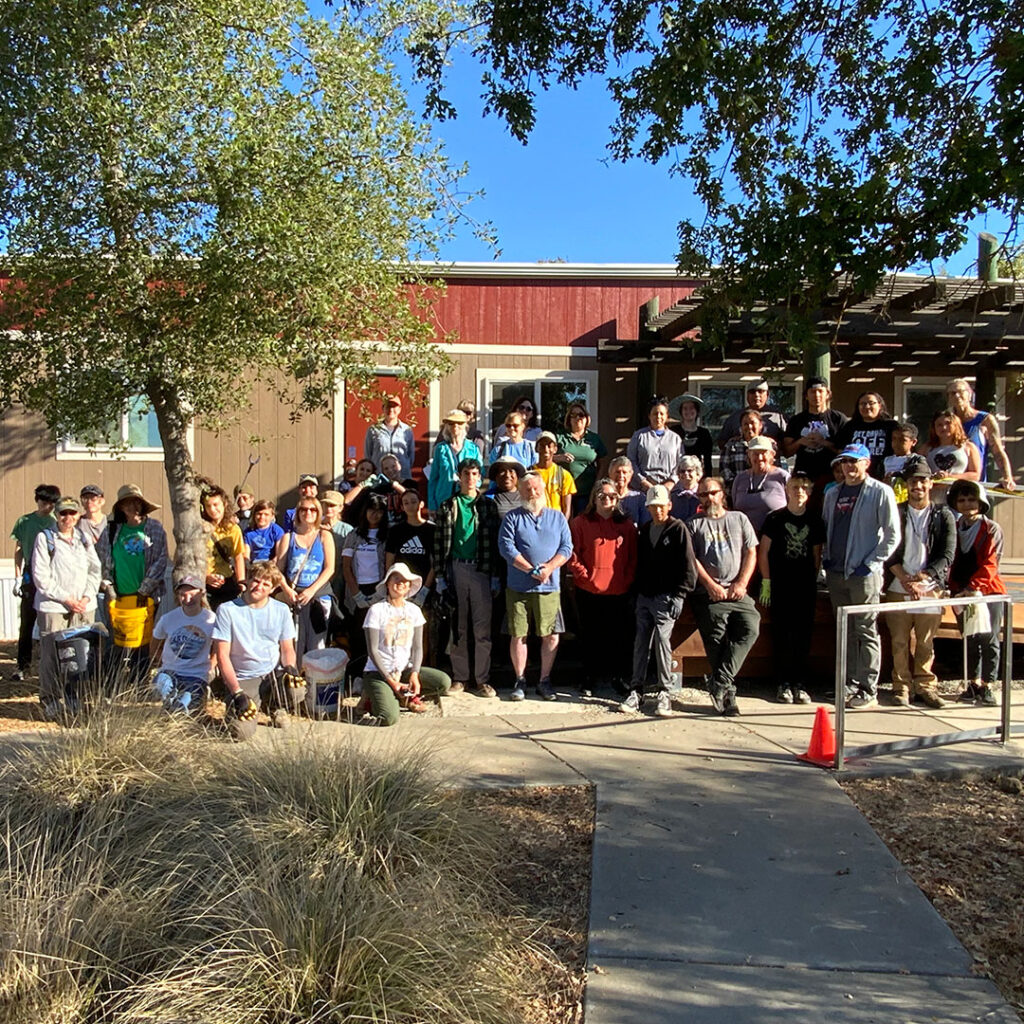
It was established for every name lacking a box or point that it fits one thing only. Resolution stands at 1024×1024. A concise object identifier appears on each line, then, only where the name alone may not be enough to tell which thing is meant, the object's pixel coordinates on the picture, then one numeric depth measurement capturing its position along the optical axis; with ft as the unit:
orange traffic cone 19.66
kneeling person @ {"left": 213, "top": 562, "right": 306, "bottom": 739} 21.67
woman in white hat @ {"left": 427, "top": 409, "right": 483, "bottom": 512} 29.12
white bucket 23.30
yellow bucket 24.93
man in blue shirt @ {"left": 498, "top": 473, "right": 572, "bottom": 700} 24.81
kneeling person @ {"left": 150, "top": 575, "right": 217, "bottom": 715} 22.17
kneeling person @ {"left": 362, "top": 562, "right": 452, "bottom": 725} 22.85
